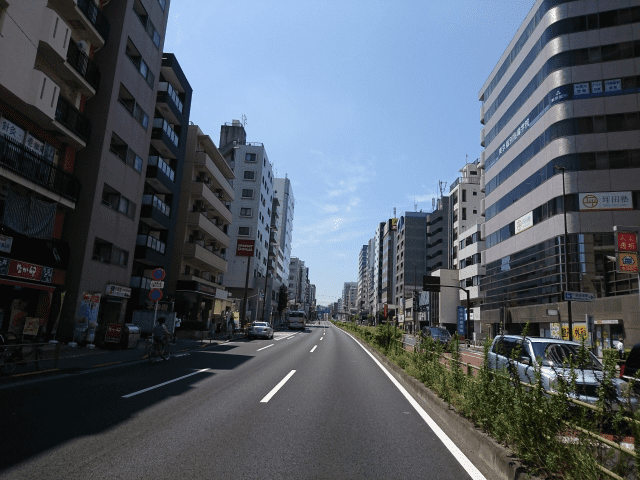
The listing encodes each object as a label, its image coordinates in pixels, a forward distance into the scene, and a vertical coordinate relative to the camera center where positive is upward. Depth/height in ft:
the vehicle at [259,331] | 111.04 -6.39
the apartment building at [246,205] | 209.67 +55.70
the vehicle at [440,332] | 96.94 -3.49
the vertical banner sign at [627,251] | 56.39 +11.11
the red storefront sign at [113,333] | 60.44 -5.11
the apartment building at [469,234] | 193.77 +45.34
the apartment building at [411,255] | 320.29 +49.59
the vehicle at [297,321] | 208.03 -5.59
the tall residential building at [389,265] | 373.87 +47.68
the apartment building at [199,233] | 121.00 +23.24
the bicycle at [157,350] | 48.88 -5.87
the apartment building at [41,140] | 50.39 +22.30
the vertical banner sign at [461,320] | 167.43 -0.10
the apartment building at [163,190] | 94.94 +28.89
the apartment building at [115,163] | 68.13 +25.10
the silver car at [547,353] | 23.85 -2.17
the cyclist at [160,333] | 49.90 -3.86
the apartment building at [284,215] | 329.72 +79.94
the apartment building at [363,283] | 576.53 +47.08
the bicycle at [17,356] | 33.53 -5.46
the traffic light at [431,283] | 110.11 +9.40
